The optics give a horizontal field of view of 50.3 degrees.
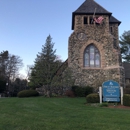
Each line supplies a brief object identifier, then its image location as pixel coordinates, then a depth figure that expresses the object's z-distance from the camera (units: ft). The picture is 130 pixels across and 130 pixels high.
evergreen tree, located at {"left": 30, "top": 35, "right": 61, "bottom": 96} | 61.32
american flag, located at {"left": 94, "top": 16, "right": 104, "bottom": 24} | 66.05
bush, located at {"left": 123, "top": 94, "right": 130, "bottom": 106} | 35.75
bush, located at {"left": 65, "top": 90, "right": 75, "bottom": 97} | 58.18
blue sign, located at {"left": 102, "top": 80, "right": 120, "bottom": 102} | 38.24
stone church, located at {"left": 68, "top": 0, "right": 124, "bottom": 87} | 61.65
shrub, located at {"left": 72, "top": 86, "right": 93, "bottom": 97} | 58.58
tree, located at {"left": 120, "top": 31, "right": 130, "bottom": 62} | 124.46
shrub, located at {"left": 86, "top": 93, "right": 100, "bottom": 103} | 39.72
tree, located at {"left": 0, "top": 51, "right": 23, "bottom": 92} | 119.11
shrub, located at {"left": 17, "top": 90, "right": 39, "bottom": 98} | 62.70
